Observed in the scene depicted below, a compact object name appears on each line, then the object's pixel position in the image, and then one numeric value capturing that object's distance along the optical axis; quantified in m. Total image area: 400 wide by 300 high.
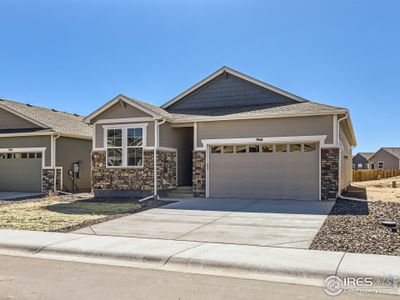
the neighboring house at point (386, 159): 71.31
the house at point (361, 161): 78.78
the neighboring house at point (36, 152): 21.77
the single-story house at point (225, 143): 15.95
